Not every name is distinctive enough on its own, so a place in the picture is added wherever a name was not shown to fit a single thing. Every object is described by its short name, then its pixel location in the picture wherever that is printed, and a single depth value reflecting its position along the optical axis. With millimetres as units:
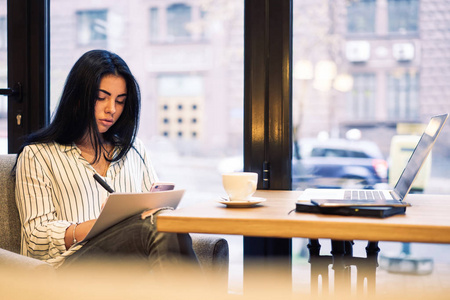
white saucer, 1255
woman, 1366
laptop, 1121
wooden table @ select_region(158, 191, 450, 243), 979
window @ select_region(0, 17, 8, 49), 2301
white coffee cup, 1267
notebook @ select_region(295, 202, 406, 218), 1056
